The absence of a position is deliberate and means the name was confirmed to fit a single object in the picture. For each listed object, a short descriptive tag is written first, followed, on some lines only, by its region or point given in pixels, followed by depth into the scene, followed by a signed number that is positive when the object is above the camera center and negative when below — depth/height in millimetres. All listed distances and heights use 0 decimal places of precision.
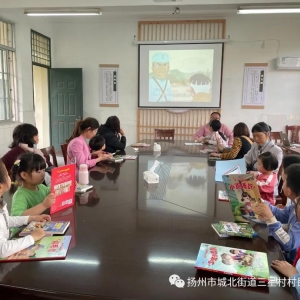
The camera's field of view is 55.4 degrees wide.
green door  5887 +18
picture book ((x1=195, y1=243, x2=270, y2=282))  926 -531
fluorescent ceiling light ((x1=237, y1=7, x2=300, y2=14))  3627 +1236
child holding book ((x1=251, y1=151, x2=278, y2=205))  1871 -466
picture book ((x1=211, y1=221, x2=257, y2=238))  1195 -527
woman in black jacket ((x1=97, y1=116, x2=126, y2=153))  3344 -365
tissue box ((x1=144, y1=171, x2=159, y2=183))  2047 -519
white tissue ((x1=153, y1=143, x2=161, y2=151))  3495 -522
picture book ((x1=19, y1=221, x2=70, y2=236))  1188 -530
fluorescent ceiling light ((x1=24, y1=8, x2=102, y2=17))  3971 +1260
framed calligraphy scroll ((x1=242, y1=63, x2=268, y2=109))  5527 +395
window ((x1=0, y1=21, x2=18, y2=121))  4543 +444
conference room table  862 -552
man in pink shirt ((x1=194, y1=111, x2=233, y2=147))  4672 -434
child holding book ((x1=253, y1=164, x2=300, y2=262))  1171 -495
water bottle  1919 -473
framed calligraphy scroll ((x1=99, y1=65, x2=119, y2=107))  5941 +366
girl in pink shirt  2463 -352
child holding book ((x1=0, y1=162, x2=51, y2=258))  1017 -511
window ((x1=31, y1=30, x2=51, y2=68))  5324 +1025
